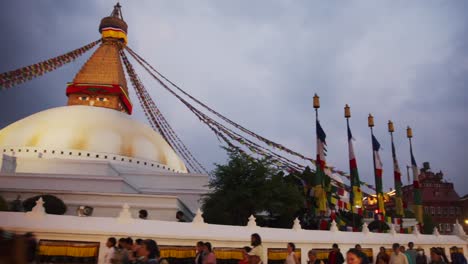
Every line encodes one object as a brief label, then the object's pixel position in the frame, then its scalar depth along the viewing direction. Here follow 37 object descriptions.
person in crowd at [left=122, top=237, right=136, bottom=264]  6.58
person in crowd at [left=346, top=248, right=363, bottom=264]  4.34
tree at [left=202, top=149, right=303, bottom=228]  20.02
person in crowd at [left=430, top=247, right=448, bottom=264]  9.05
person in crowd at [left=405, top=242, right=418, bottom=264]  11.30
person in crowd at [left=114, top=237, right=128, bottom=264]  6.57
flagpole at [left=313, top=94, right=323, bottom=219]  21.41
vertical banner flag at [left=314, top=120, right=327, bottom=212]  20.61
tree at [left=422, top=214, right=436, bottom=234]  36.69
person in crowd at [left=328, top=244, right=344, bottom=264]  10.17
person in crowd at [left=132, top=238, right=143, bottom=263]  6.05
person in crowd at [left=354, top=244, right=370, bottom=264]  4.38
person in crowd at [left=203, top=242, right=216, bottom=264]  6.73
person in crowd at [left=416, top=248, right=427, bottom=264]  13.12
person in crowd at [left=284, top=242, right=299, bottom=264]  8.80
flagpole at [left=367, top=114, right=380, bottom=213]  27.02
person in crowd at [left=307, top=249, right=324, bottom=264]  9.49
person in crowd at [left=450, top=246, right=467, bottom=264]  11.10
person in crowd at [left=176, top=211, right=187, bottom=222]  14.61
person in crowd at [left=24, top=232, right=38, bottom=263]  4.33
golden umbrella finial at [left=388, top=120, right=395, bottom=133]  28.45
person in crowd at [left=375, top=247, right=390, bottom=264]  8.17
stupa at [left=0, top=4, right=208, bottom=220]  19.75
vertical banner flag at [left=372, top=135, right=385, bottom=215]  23.93
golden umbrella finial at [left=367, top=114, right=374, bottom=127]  27.12
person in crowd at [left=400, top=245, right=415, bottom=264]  10.96
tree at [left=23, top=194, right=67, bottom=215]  17.00
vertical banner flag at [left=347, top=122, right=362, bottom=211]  22.72
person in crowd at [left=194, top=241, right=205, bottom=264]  7.86
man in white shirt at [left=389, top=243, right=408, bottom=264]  9.44
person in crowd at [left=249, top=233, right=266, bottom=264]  7.81
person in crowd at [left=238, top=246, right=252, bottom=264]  6.93
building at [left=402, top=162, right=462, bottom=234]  47.94
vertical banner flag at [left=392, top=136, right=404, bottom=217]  24.97
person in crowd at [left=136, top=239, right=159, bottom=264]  5.76
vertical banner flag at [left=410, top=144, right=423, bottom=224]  26.36
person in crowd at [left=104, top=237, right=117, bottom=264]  6.87
